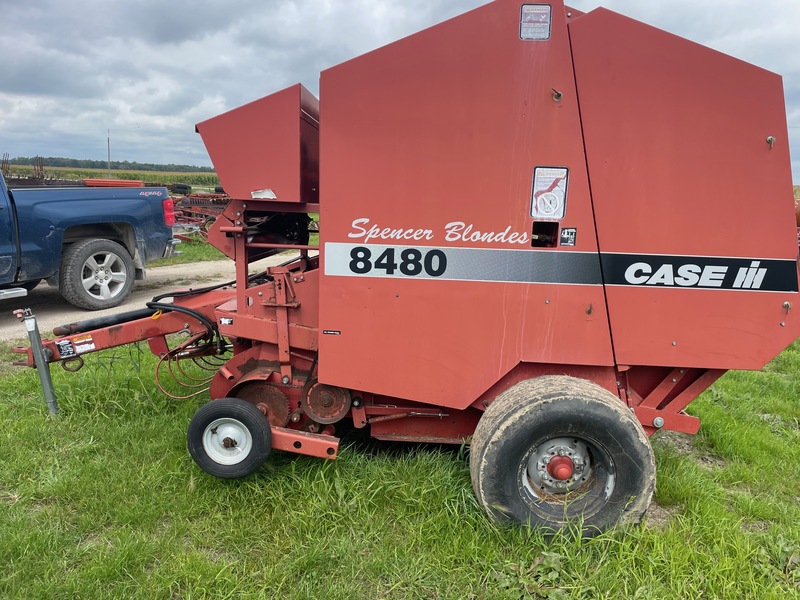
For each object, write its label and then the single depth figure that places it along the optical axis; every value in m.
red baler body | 2.64
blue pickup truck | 6.71
